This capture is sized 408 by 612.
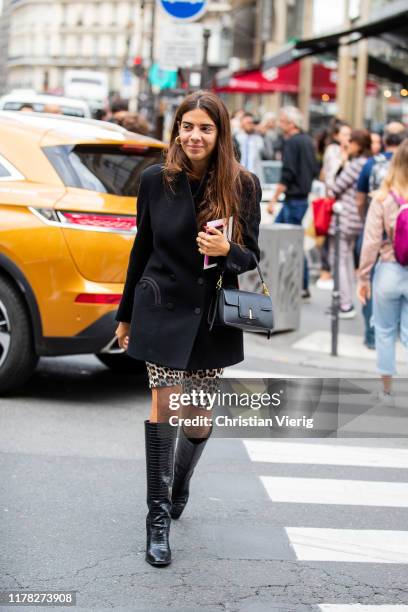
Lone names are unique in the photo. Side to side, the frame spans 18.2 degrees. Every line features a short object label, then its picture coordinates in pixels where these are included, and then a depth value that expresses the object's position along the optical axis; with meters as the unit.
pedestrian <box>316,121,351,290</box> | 14.16
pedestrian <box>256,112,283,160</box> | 22.58
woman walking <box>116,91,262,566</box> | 5.05
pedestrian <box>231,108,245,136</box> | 18.98
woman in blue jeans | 7.89
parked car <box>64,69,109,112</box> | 53.82
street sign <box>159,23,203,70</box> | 16.23
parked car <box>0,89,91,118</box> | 21.93
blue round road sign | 14.55
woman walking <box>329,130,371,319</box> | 12.45
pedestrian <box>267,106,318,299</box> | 13.85
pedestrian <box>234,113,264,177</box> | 16.64
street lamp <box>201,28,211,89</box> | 15.94
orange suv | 7.79
